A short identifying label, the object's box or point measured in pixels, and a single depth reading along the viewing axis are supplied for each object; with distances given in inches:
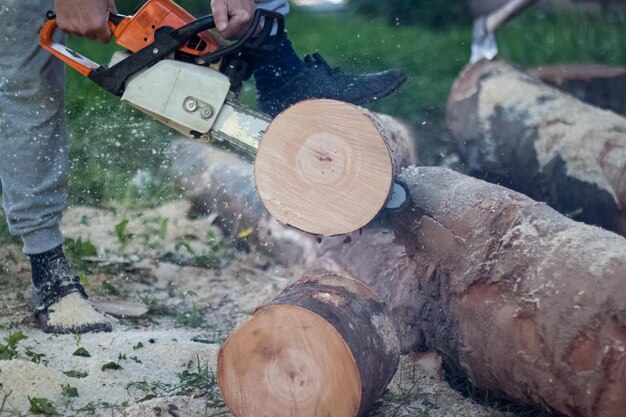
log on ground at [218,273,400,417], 157.5
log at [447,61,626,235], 260.1
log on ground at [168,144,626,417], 156.9
